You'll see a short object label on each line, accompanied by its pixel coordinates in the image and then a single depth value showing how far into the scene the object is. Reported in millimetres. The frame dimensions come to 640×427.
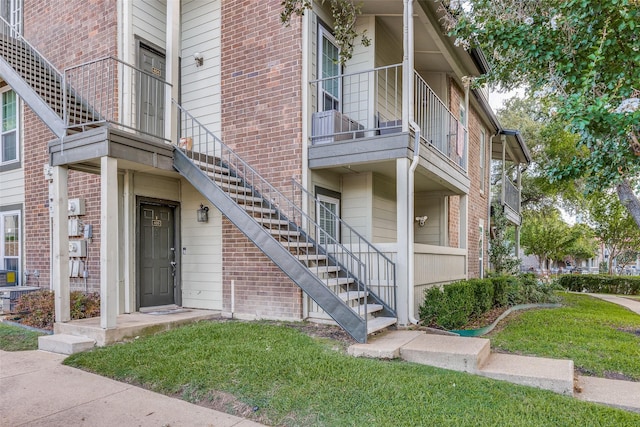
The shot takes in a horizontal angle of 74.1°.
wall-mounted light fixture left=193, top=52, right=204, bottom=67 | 8328
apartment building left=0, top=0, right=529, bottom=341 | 6383
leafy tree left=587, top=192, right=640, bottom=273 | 18172
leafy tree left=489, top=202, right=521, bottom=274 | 14000
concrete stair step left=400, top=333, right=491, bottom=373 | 4590
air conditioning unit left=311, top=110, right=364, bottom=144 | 7129
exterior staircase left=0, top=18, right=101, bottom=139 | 6535
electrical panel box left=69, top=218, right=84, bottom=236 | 7926
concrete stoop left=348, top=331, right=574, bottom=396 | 4211
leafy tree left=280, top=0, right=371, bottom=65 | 5747
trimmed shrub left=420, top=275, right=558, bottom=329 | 6773
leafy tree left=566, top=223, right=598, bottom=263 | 21056
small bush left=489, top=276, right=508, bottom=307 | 9656
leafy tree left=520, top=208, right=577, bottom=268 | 21500
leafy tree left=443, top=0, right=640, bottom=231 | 4602
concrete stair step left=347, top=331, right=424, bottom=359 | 4926
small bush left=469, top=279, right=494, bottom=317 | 8086
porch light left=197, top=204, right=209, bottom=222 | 7965
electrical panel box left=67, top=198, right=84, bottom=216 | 7930
